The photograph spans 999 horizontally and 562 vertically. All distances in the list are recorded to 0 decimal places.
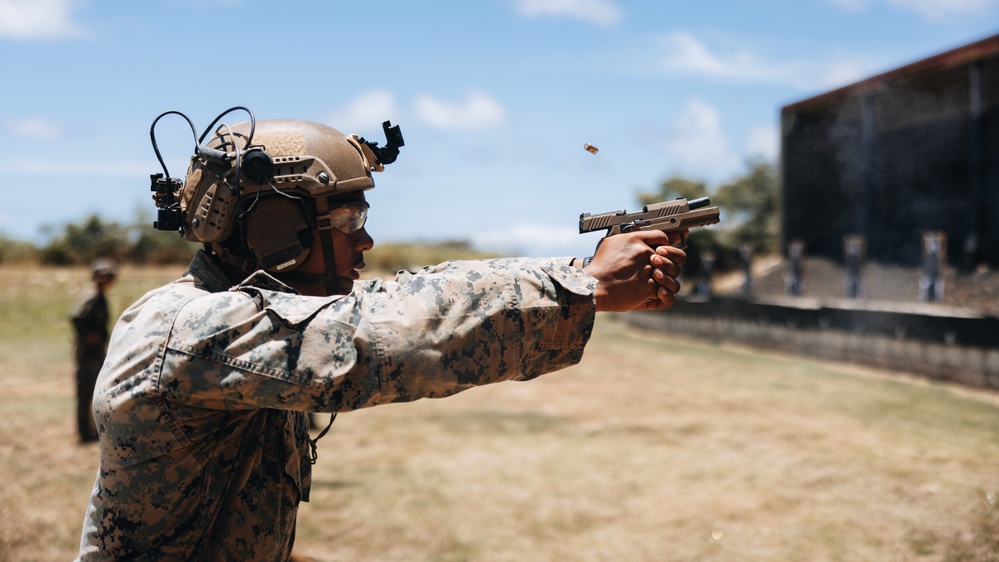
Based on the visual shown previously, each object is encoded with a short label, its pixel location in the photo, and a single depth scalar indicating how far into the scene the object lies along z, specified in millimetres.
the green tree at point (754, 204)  32688
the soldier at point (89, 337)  9547
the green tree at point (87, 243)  30219
